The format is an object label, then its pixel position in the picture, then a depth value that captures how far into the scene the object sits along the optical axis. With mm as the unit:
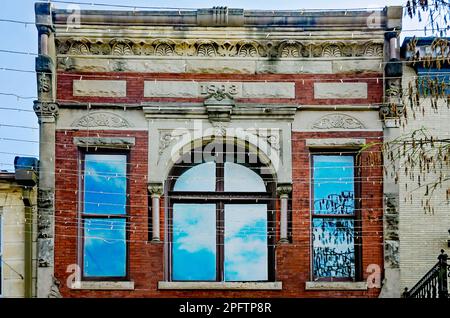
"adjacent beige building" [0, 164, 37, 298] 15211
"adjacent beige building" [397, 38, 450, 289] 15500
